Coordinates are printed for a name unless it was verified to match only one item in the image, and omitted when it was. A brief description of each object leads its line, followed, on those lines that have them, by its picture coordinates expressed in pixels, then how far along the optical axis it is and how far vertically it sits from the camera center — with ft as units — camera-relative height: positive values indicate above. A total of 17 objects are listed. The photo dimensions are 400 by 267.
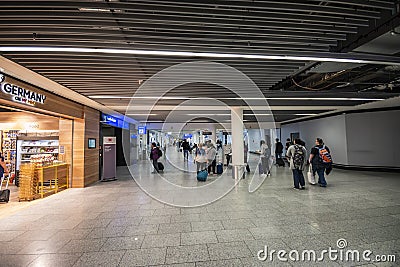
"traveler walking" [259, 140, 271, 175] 30.57 -2.27
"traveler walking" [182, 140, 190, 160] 52.75 -0.83
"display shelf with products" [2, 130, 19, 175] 26.94 +0.03
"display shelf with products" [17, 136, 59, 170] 26.91 +0.00
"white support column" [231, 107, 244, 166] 27.61 +0.79
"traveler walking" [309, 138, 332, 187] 22.72 -2.00
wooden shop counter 19.66 -3.15
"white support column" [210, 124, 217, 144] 52.66 +2.57
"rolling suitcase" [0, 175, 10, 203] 18.88 -4.09
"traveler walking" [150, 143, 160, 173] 33.88 -1.65
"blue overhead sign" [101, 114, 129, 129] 31.04 +3.78
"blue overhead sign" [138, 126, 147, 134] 46.70 +3.13
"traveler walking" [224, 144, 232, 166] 39.34 -1.50
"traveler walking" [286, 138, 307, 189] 21.45 -2.01
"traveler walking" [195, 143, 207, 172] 29.17 -1.95
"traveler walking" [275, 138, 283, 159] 39.45 -1.16
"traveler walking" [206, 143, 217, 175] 29.73 -1.89
